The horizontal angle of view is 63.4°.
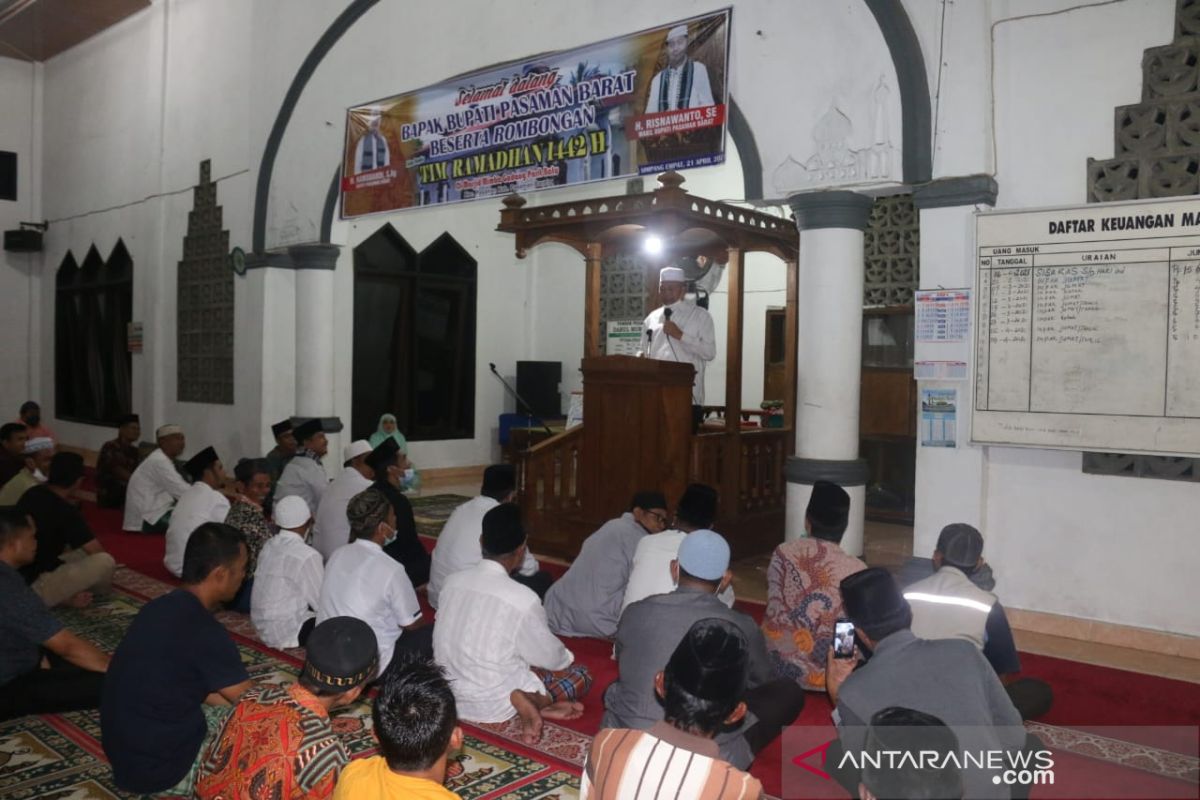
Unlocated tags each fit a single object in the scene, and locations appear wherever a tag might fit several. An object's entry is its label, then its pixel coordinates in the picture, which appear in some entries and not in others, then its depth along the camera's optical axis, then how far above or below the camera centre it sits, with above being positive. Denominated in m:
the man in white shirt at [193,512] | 5.21 -0.75
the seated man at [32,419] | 8.23 -0.42
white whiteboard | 3.95 +0.28
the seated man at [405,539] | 4.90 -0.82
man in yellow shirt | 1.64 -0.62
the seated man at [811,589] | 3.29 -0.69
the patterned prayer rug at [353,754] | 2.84 -1.20
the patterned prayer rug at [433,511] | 7.09 -1.08
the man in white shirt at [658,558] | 3.51 -0.64
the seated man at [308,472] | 6.04 -0.60
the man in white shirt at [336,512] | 4.88 -0.69
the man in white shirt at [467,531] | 4.13 -0.65
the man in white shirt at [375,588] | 3.42 -0.74
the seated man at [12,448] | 6.24 -0.53
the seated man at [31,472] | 5.01 -0.59
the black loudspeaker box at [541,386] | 10.16 -0.05
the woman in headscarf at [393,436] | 7.83 -0.48
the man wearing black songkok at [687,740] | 1.63 -0.63
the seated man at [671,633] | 2.45 -0.65
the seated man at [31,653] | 3.04 -0.91
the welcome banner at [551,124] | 5.26 +1.59
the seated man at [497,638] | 3.10 -0.83
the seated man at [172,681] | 2.44 -0.79
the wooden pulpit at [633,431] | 5.36 -0.27
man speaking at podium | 6.36 +0.31
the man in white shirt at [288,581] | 3.95 -0.85
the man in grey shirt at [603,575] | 4.01 -0.81
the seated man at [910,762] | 1.32 -0.52
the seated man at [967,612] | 2.56 -0.59
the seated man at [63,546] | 4.54 -0.85
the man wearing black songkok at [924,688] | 1.91 -0.61
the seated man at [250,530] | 4.69 -0.75
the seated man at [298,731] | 1.93 -0.71
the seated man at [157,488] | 6.65 -0.80
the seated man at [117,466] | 7.84 -0.76
